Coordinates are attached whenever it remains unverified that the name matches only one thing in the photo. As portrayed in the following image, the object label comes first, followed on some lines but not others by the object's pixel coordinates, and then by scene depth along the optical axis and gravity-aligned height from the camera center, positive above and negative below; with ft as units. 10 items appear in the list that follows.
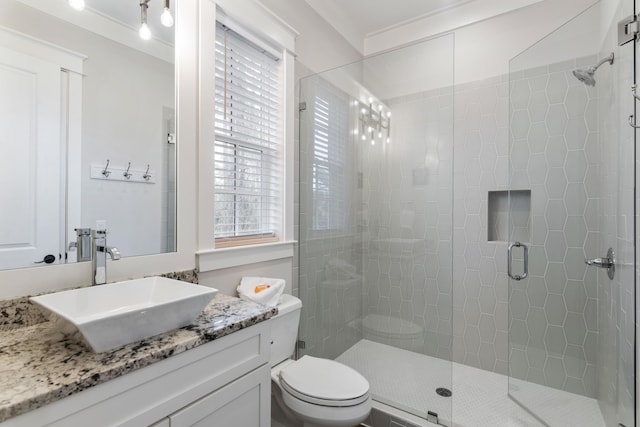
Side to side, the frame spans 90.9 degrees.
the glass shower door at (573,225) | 5.05 -0.19
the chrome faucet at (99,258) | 3.81 -0.53
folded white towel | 5.38 -1.33
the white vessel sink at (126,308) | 2.59 -0.95
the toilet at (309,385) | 4.54 -2.66
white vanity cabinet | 2.30 -1.58
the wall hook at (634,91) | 4.30 +1.76
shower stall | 5.59 -0.32
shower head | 5.79 +2.66
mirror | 3.44 +1.07
